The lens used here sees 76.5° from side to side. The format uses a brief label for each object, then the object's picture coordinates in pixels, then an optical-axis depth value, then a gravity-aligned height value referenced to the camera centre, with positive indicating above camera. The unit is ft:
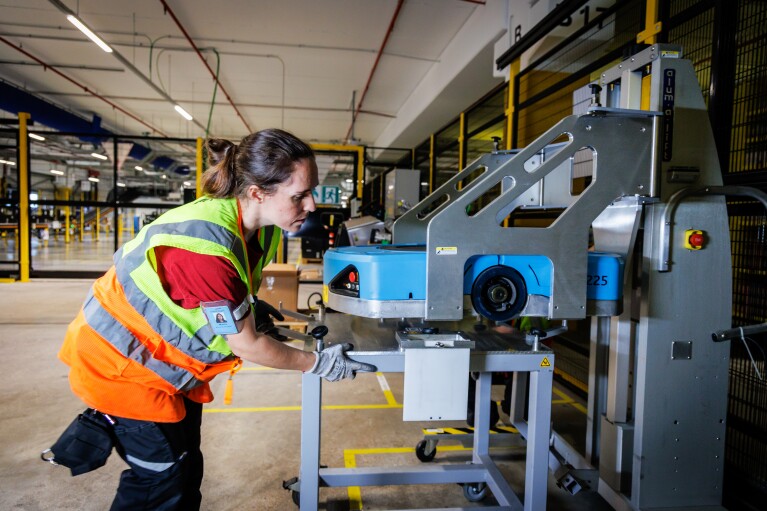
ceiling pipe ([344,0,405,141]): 24.09 +11.44
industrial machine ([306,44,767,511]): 5.50 -0.38
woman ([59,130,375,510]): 4.44 -0.81
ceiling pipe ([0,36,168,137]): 30.25 +11.49
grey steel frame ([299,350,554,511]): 5.70 -2.13
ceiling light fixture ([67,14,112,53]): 20.19 +8.86
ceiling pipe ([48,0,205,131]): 19.71 +9.27
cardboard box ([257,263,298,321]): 17.92 -1.86
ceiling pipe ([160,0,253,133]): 24.46 +11.39
